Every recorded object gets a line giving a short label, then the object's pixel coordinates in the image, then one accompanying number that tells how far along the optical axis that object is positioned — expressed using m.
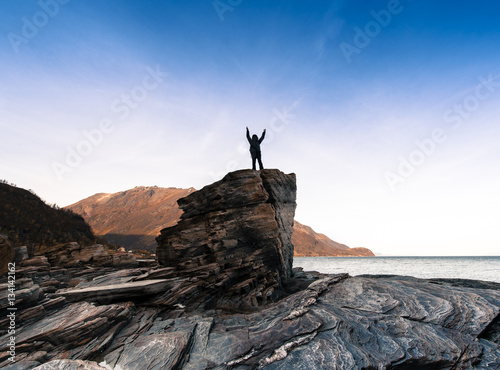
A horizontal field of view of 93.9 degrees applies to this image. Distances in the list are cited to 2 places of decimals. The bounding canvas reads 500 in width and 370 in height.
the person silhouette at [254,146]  23.41
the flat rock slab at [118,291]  12.10
